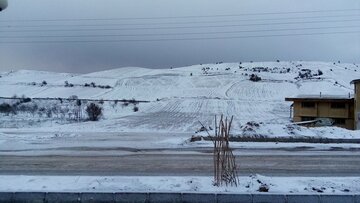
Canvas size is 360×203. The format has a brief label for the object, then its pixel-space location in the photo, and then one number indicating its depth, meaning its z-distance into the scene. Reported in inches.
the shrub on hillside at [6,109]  2422.2
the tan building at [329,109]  1803.6
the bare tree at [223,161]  422.3
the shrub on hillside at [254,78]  4313.5
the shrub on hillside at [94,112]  2156.0
